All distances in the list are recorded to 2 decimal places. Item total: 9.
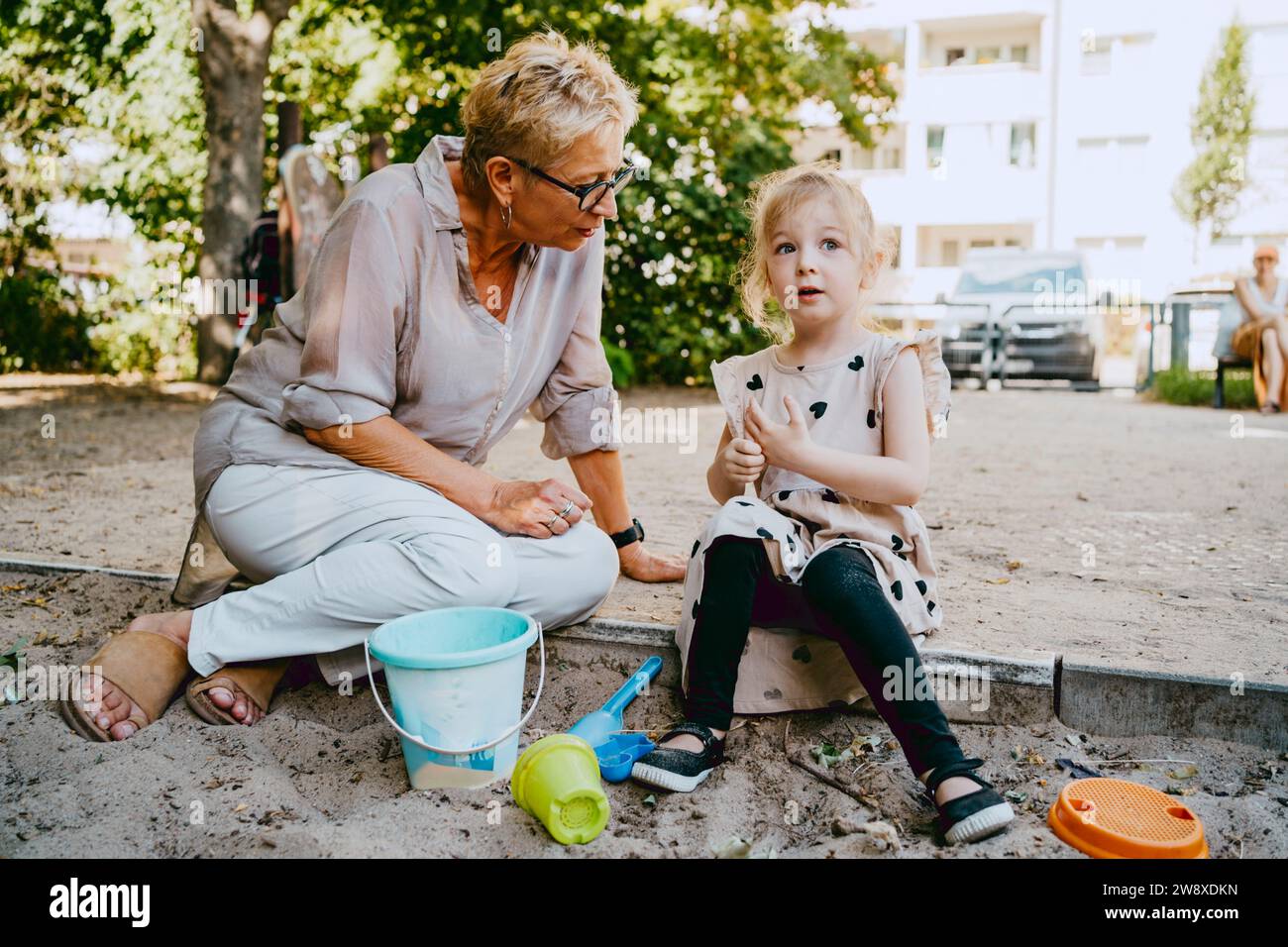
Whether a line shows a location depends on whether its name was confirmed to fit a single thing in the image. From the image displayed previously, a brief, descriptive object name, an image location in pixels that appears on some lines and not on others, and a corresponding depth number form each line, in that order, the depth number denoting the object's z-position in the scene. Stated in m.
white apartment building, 24.27
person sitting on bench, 8.50
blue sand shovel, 2.11
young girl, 2.13
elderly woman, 2.29
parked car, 11.44
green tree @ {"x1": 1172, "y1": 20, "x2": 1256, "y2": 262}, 23.47
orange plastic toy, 1.74
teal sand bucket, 1.95
